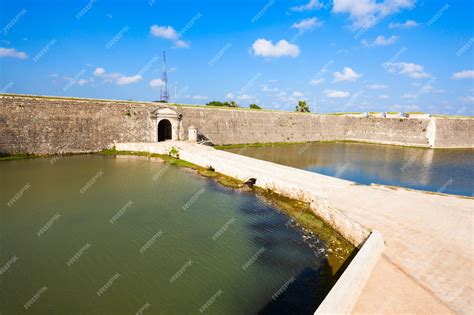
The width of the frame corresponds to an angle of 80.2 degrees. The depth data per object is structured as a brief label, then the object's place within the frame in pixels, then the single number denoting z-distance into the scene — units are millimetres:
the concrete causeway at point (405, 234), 4785
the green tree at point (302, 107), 50156
